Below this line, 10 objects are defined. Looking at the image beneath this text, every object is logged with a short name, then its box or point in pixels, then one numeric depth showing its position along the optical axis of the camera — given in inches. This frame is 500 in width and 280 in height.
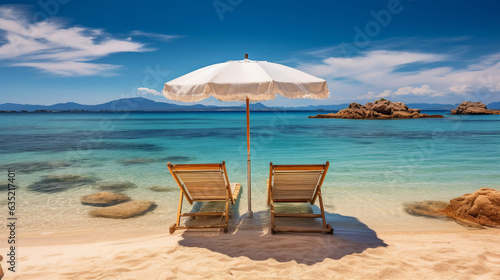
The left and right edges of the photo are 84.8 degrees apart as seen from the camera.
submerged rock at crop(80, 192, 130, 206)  244.8
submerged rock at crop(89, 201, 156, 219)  212.5
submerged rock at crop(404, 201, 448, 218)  204.5
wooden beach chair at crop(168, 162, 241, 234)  166.9
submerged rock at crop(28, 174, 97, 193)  291.2
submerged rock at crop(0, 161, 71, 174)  400.2
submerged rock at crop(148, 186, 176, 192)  280.6
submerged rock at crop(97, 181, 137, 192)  294.0
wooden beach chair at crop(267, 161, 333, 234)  162.2
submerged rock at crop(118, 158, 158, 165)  454.6
